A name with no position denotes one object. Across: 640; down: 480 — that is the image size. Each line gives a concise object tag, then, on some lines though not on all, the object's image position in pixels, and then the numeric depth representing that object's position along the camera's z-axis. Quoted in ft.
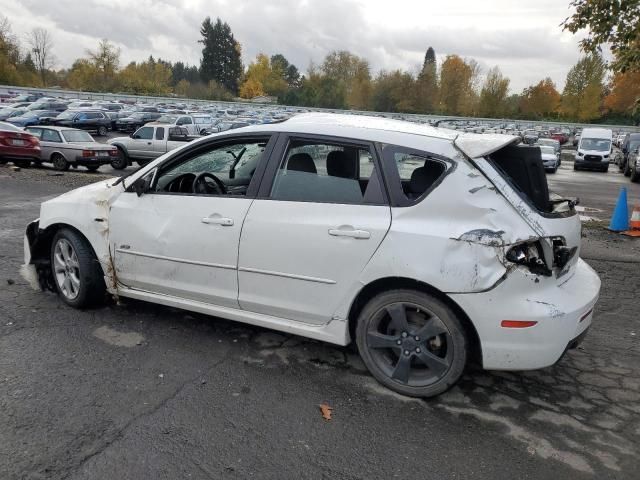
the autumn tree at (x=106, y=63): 276.00
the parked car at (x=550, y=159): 78.84
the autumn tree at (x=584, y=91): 250.57
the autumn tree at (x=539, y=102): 282.15
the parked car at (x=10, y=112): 112.39
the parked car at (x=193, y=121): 90.35
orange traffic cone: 28.84
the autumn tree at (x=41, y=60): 280.90
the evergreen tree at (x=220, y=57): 376.48
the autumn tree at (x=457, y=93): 290.97
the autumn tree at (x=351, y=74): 298.97
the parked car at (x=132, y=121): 120.38
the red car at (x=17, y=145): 51.78
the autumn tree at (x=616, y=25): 26.25
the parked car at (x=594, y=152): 85.76
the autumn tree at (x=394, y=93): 282.15
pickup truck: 57.82
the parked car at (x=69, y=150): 52.37
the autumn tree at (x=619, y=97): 223.16
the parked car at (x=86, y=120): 106.93
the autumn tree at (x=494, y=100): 280.92
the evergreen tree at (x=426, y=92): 283.18
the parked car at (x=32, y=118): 101.55
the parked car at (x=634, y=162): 65.81
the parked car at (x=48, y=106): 129.92
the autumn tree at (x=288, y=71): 419.76
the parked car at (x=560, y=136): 168.24
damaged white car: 9.86
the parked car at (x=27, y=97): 170.30
